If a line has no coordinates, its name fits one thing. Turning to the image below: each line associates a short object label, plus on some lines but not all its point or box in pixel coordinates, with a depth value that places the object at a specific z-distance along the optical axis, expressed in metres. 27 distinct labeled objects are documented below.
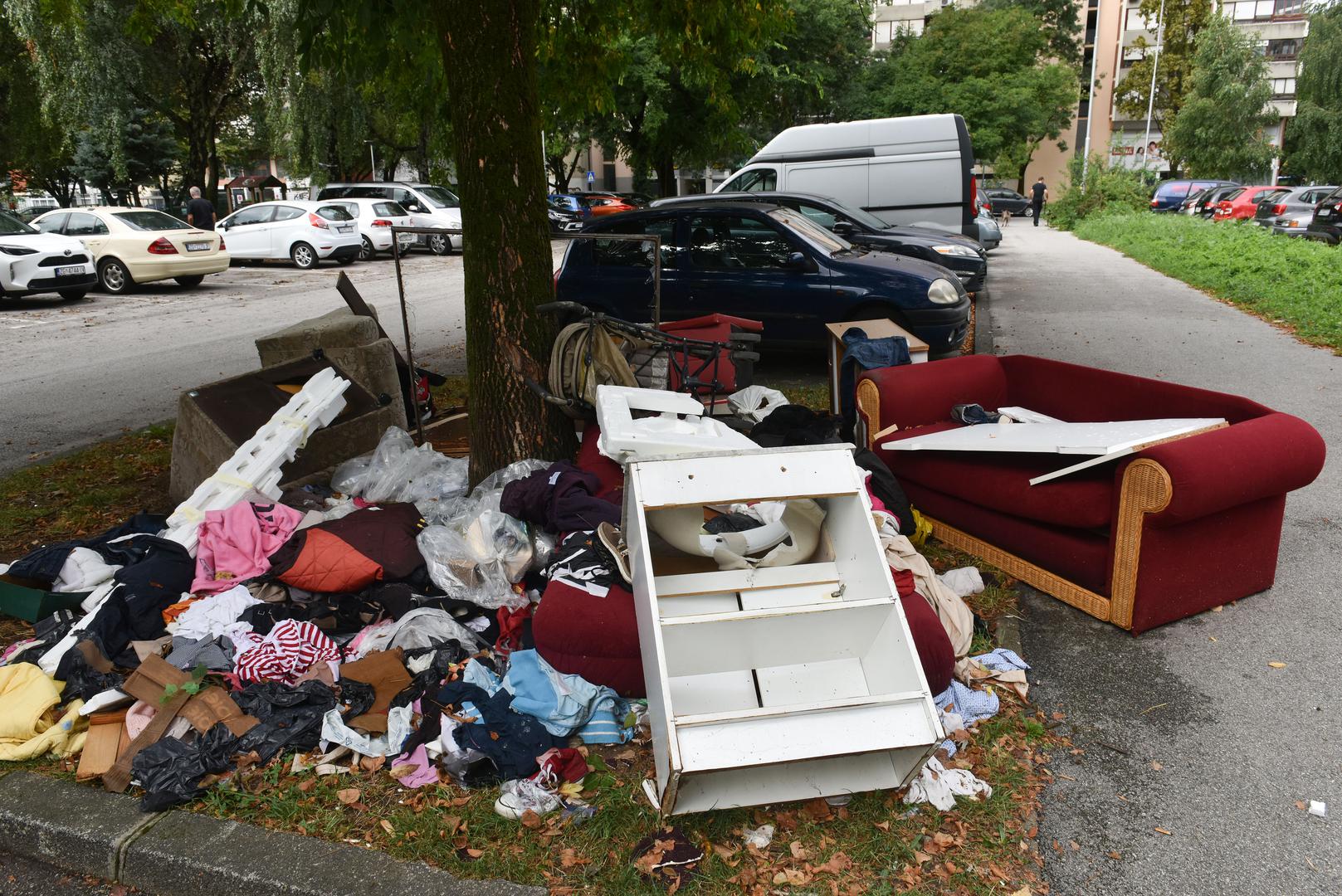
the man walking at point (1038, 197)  32.59
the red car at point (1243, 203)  23.70
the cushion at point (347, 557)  3.77
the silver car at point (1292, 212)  20.58
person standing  19.45
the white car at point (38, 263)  13.66
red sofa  3.55
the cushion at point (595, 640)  3.24
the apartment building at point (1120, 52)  56.38
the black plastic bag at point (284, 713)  3.08
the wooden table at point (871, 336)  6.59
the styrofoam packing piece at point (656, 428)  3.95
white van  13.17
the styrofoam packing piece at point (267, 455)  4.23
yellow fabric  3.14
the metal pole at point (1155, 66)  48.66
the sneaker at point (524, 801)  2.80
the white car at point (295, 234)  19.58
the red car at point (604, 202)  27.16
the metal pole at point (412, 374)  5.61
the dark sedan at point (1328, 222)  18.19
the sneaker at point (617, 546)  3.33
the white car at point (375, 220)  21.01
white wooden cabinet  2.53
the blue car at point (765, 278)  8.18
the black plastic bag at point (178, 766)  2.85
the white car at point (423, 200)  22.12
